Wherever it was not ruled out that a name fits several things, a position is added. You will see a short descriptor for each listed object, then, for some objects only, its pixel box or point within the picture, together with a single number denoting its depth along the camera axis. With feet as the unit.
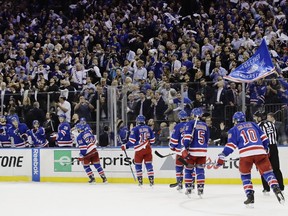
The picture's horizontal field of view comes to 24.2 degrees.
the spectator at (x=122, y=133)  54.60
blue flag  49.65
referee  41.19
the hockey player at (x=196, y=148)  41.16
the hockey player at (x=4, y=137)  59.88
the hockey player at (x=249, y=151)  34.97
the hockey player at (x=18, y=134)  59.41
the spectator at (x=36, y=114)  57.82
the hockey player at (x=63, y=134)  56.95
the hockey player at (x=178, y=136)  43.86
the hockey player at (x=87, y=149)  52.34
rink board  51.21
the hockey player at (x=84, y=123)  52.63
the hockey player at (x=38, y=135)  58.34
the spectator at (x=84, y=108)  55.67
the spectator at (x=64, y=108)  56.65
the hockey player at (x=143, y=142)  48.70
